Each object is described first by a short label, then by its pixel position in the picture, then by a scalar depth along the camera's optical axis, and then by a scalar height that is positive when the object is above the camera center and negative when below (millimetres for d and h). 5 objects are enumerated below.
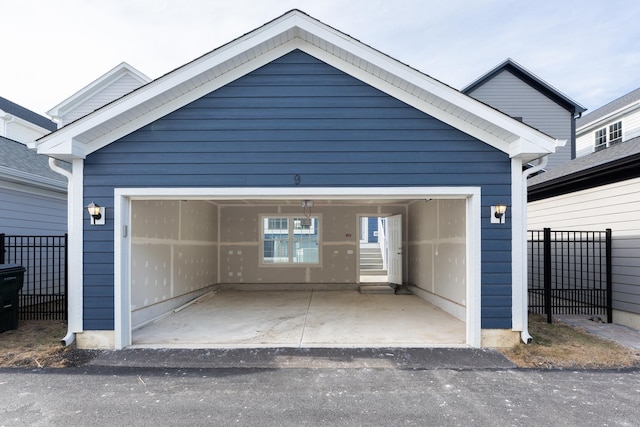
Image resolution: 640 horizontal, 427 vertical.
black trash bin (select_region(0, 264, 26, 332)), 5477 -1096
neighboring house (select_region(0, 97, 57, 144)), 11367 +3400
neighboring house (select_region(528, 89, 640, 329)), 5898 +351
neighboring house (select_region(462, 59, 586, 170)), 12555 +4179
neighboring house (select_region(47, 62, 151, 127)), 10406 +3967
